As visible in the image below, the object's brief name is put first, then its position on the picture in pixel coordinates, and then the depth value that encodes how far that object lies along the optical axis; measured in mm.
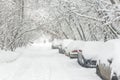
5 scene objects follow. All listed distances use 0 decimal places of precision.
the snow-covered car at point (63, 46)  34731
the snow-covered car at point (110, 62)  10766
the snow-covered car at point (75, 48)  25716
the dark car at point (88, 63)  18359
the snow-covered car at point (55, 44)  55831
